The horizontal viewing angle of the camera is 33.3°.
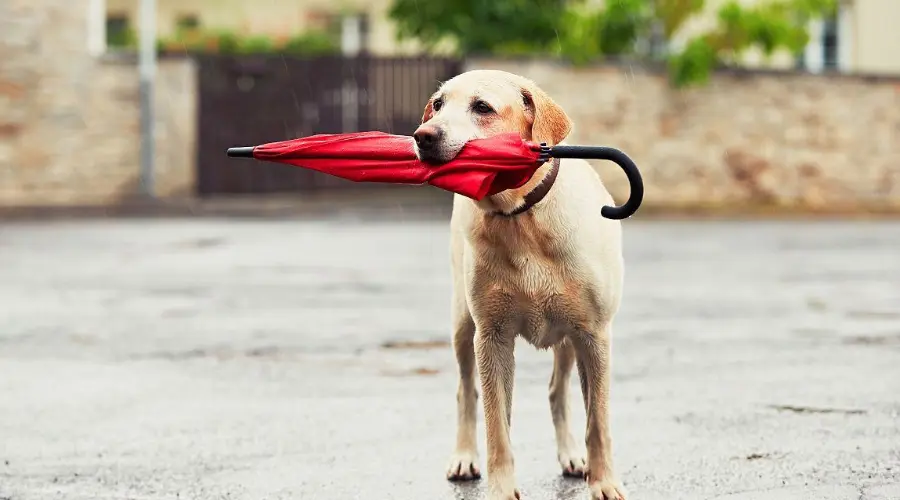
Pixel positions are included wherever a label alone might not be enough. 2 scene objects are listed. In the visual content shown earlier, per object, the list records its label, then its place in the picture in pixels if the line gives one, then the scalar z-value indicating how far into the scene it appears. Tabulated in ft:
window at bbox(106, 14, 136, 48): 117.19
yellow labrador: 15.12
